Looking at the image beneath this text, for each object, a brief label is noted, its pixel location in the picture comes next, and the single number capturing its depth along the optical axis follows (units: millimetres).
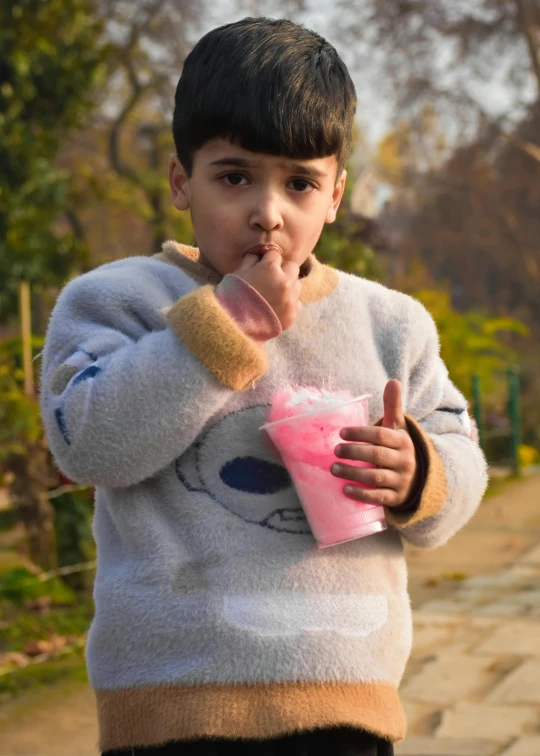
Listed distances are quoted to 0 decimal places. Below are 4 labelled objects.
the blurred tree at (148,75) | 16562
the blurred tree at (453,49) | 16047
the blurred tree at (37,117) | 5922
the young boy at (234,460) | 1594
